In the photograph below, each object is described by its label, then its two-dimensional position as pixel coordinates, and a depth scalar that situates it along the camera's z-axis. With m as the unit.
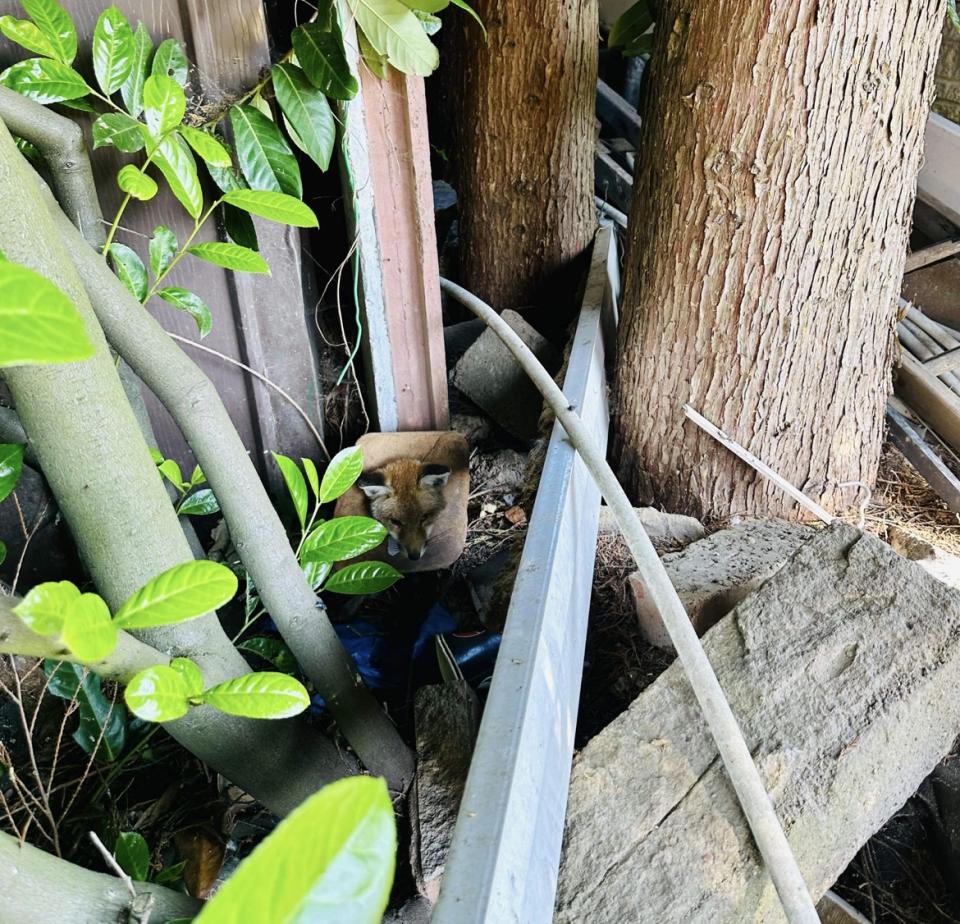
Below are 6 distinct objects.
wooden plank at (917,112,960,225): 2.97
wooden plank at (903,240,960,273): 3.04
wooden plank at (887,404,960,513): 2.31
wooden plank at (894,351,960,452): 2.55
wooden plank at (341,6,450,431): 1.81
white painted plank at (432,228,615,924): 0.78
